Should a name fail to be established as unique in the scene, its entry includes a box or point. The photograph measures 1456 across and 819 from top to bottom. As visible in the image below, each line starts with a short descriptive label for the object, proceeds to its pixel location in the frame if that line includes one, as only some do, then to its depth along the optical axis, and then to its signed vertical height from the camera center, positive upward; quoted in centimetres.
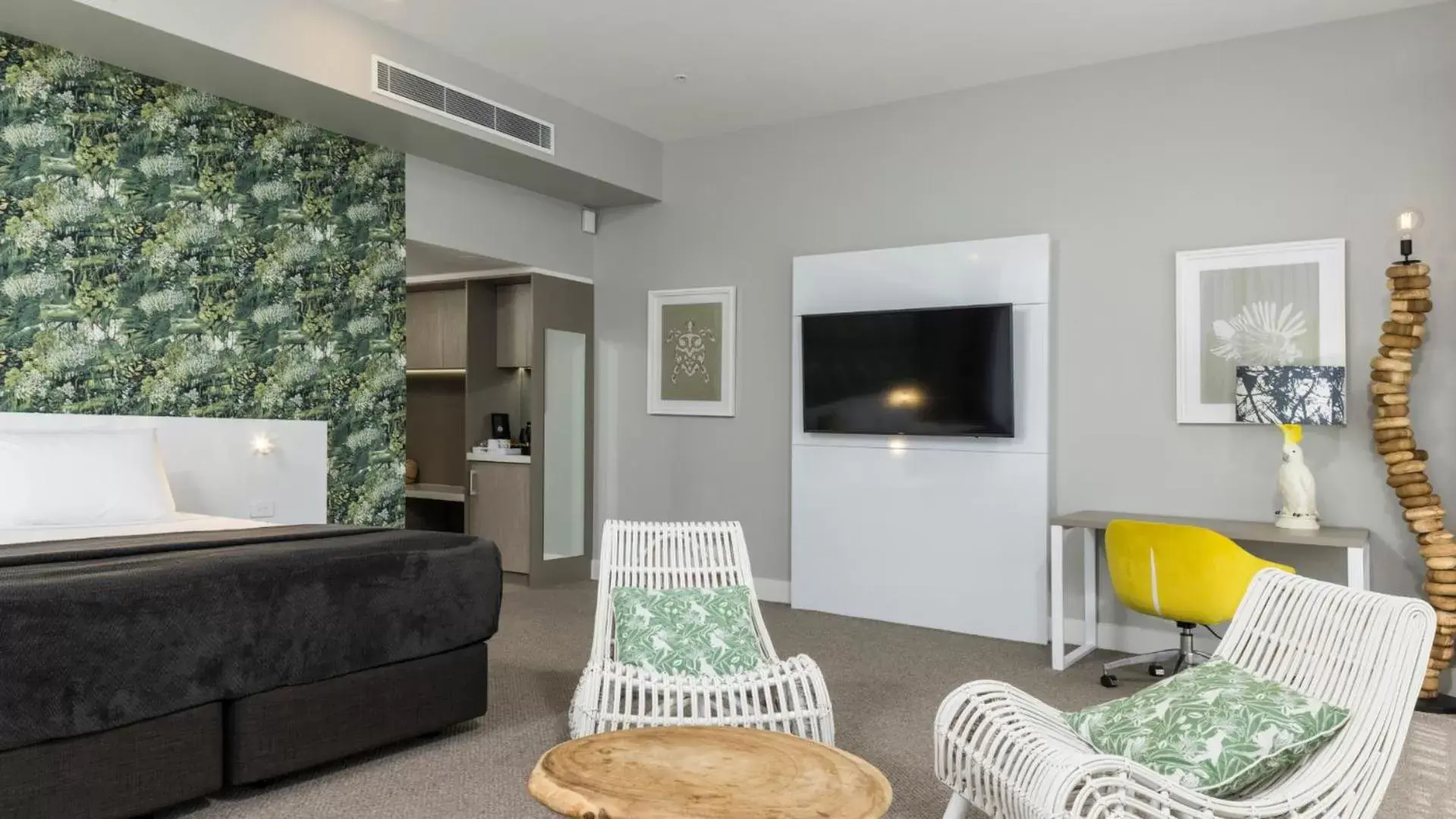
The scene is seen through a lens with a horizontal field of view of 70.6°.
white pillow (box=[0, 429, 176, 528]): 366 -26
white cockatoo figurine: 430 -30
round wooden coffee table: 190 -72
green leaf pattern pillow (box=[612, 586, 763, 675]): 324 -70
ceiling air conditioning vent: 476 +153
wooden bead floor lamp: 405 +1
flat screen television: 518 +24
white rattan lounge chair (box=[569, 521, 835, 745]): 296 -78
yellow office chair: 394 -60
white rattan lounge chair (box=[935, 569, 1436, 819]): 193 -66
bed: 245 -65
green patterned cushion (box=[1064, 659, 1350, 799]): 204 -64
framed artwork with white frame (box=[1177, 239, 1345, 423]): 451 +49
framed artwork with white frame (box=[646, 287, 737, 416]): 639 +42
